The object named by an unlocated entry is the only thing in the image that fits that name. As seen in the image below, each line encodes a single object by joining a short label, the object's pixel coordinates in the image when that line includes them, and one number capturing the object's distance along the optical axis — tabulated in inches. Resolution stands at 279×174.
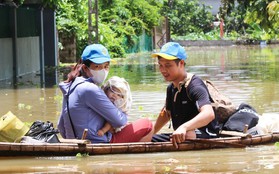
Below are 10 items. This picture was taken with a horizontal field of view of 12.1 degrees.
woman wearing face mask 541.1
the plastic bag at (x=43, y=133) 556.0
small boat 540.5
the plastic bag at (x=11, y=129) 546.7
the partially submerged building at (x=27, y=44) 1590.8
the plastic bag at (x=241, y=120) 584.2
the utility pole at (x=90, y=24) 1937.7
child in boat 550.8
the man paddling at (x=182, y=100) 516.9
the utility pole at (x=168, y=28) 4361.3
